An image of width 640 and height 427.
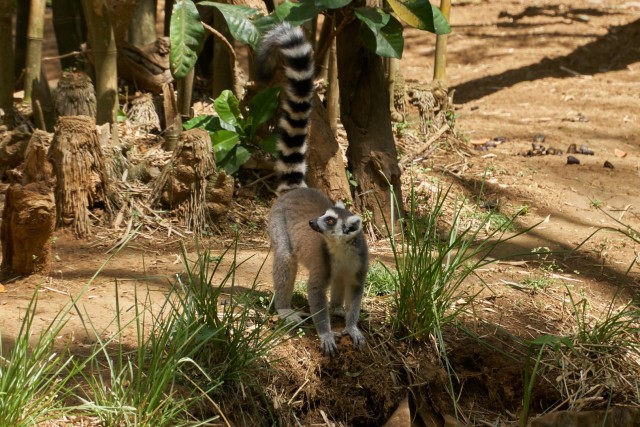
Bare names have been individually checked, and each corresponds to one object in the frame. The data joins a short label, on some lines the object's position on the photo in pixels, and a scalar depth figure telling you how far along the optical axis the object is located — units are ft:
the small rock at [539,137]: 54.54
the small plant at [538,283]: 34.36
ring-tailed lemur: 28.48
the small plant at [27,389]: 21.11
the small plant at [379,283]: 32.76
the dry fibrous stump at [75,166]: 37.32
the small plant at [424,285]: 28.12
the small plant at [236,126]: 40.34
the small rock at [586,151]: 51.67
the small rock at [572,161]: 50.24
